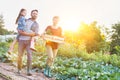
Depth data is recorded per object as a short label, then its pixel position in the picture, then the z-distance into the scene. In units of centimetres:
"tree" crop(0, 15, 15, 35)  2696
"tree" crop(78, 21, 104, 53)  2563
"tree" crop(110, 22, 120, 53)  2377
